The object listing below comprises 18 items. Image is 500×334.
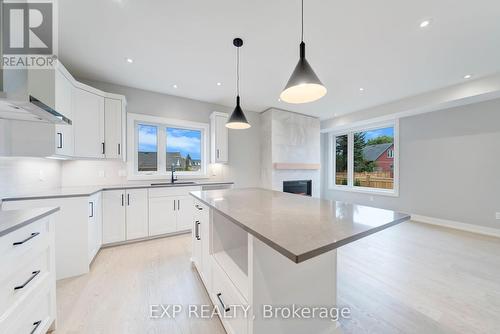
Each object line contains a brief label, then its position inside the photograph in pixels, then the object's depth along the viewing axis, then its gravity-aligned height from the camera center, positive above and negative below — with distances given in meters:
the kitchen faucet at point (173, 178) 3.69 -0.25
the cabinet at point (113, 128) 2.96 +0.62
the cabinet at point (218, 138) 4.04 +0.63
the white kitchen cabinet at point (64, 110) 2.17 +0.70
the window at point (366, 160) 4.86 +0.20
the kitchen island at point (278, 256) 0.90 -0.63
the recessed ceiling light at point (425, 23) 1.95 +1.55
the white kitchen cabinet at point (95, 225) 2.28 -0.80
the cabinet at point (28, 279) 0.96 -0.70
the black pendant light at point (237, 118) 2.24 +0.60
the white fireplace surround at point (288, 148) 4.76 +0.51
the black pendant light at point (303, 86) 1.31 +0.62
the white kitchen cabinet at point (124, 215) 2.80 -0.79
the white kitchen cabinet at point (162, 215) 3.12 -0.87
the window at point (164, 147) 3.52 +0.41
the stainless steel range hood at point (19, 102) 1.19 +0.45
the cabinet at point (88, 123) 2.64 +0.64
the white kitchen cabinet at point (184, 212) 3.35 -0.87
